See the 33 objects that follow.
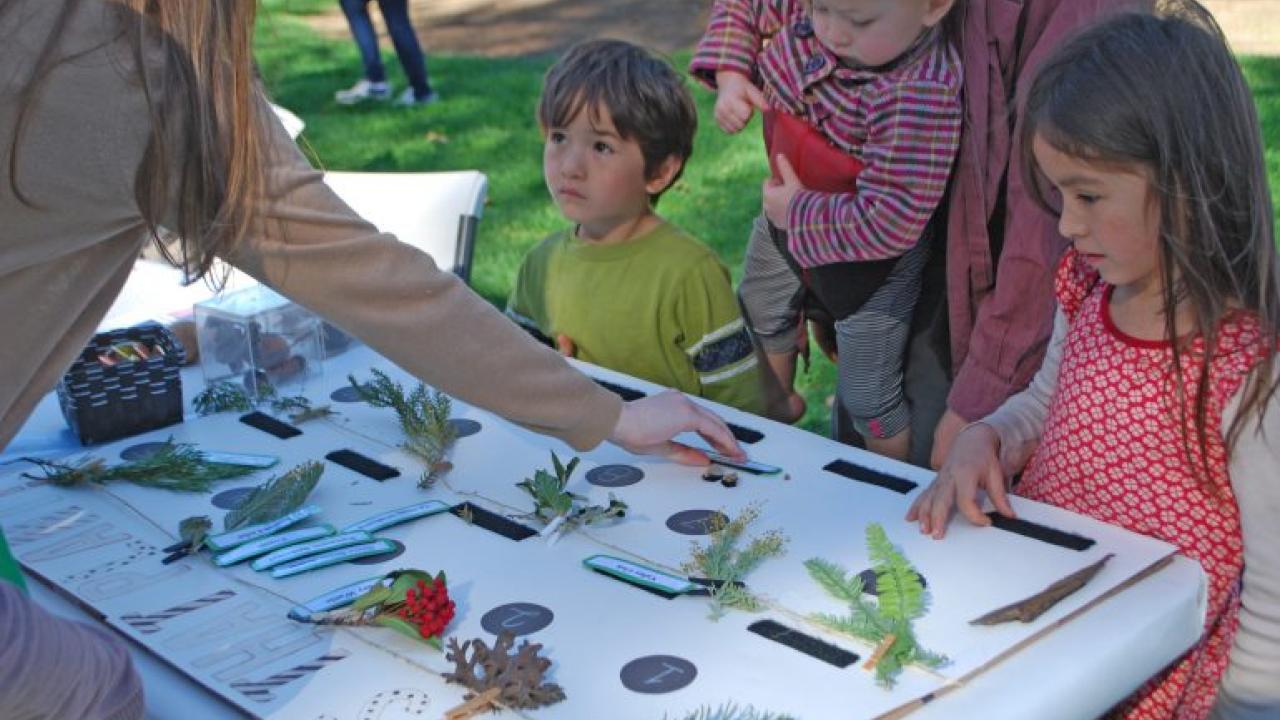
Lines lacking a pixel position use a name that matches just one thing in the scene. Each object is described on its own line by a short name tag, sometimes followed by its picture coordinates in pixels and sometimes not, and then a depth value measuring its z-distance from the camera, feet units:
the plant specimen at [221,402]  6.37
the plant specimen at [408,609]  4.15
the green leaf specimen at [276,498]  5.08
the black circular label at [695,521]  4.91
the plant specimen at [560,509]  4.98
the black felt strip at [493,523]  4.94
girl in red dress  4.83
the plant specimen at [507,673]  3.80
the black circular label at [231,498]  5.29
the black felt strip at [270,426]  6.05
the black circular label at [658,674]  3.87
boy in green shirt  7.53
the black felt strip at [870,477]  5.22
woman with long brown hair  3.57
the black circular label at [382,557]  4.76
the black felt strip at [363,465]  5.54
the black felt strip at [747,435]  5.75
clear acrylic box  6.66
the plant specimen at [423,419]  5.58
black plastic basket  6.02
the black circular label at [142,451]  5.80
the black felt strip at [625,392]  6.37
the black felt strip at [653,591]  4.42
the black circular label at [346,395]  6.43
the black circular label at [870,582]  4.38
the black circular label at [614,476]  5.39
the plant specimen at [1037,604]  4.12
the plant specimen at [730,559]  4.33
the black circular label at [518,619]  4.24
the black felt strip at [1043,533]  4.65
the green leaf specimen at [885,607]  3.93
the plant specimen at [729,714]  3.66
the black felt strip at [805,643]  4.00
